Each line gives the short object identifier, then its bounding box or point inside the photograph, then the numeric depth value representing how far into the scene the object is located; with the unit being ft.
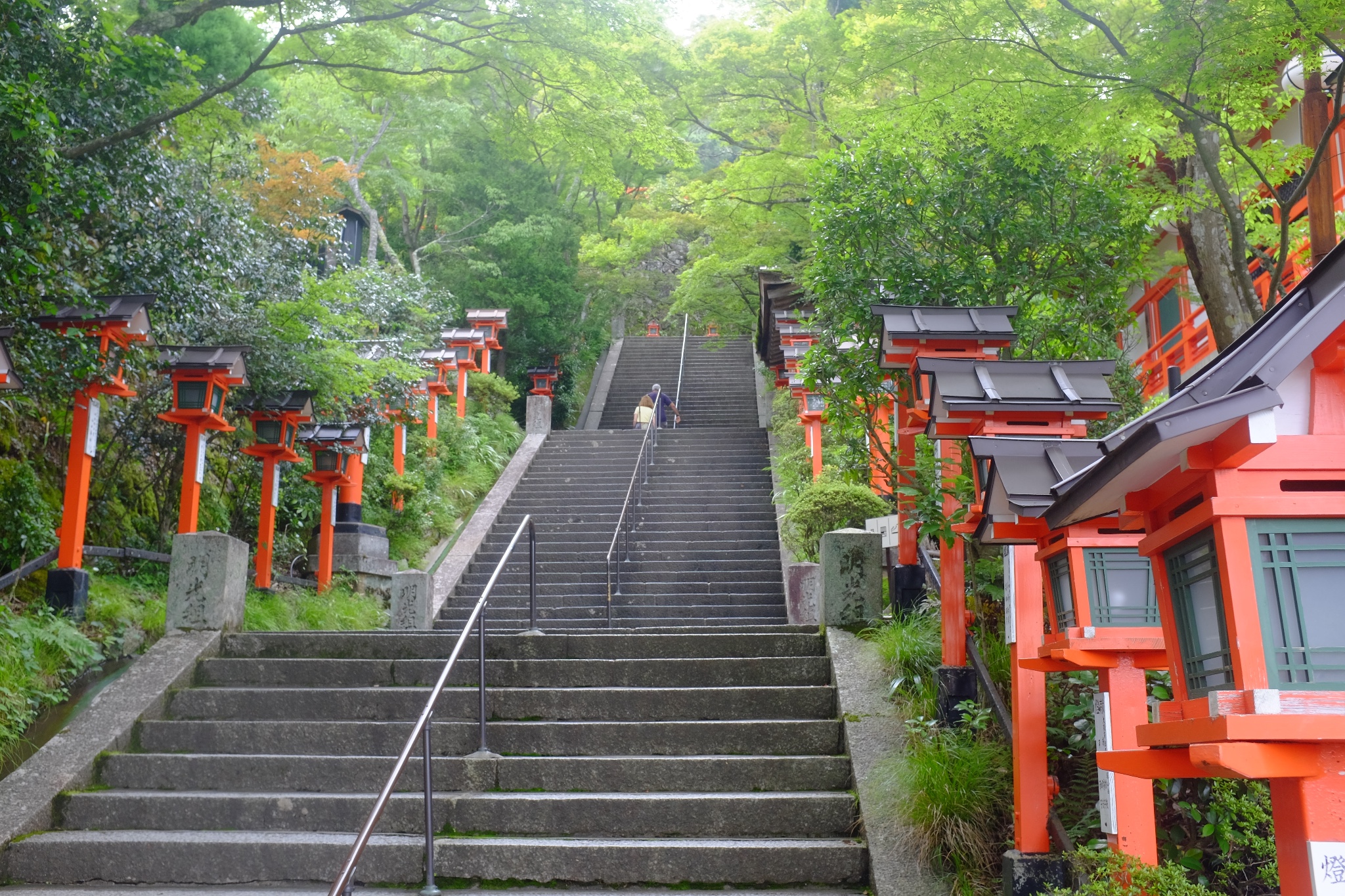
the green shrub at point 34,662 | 19.98
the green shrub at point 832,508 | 34.63
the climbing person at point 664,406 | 71.36
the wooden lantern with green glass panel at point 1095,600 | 11.85
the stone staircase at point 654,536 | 37.42
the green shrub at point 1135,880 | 11.19
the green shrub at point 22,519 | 27.35
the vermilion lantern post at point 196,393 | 28.25
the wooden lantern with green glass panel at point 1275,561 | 7.28
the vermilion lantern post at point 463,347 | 63.00
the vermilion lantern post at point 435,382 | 55.72
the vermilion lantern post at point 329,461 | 36.11
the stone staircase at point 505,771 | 15.88
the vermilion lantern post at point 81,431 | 24.88
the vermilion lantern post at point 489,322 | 66.85
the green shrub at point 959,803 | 14.79
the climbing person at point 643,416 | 67.92
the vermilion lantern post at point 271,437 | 33.01
